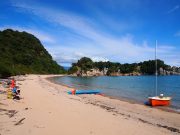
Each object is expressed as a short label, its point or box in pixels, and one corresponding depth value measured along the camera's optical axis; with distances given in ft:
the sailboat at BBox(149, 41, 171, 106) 50.92
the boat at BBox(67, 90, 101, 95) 74.93
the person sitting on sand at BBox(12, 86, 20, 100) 41.92
